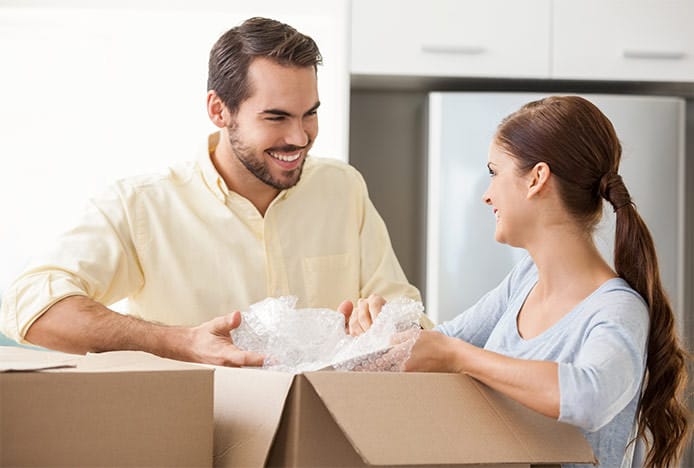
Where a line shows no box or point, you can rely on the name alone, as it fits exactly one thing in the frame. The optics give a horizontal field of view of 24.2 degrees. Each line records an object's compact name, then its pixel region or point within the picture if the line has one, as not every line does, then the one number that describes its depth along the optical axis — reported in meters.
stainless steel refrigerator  4.26
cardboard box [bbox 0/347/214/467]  1.84
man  3.45
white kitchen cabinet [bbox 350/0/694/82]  4.25
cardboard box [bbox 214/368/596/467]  1.90
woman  2.40
